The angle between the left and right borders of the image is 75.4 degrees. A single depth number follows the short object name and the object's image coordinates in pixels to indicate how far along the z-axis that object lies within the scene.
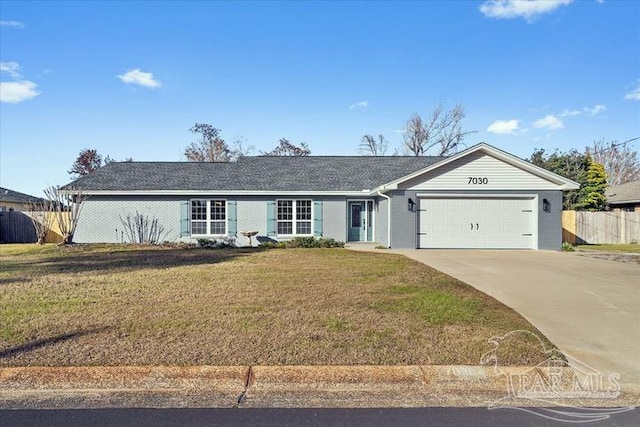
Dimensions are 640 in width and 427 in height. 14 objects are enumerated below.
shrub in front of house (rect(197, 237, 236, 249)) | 17.98
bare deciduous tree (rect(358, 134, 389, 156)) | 45.91
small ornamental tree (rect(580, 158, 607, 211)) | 28.27
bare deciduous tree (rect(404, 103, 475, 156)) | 40.91
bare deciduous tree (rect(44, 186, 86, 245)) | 18.28
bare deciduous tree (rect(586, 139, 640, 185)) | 47.50
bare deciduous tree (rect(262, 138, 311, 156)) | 47.66
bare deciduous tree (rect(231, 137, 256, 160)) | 46.58
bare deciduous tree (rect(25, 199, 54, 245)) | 19.84
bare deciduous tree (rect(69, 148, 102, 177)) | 47.22
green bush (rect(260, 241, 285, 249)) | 17.42
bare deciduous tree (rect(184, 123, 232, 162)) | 46.00
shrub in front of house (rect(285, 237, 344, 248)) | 17.73
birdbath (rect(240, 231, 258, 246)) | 18.39
